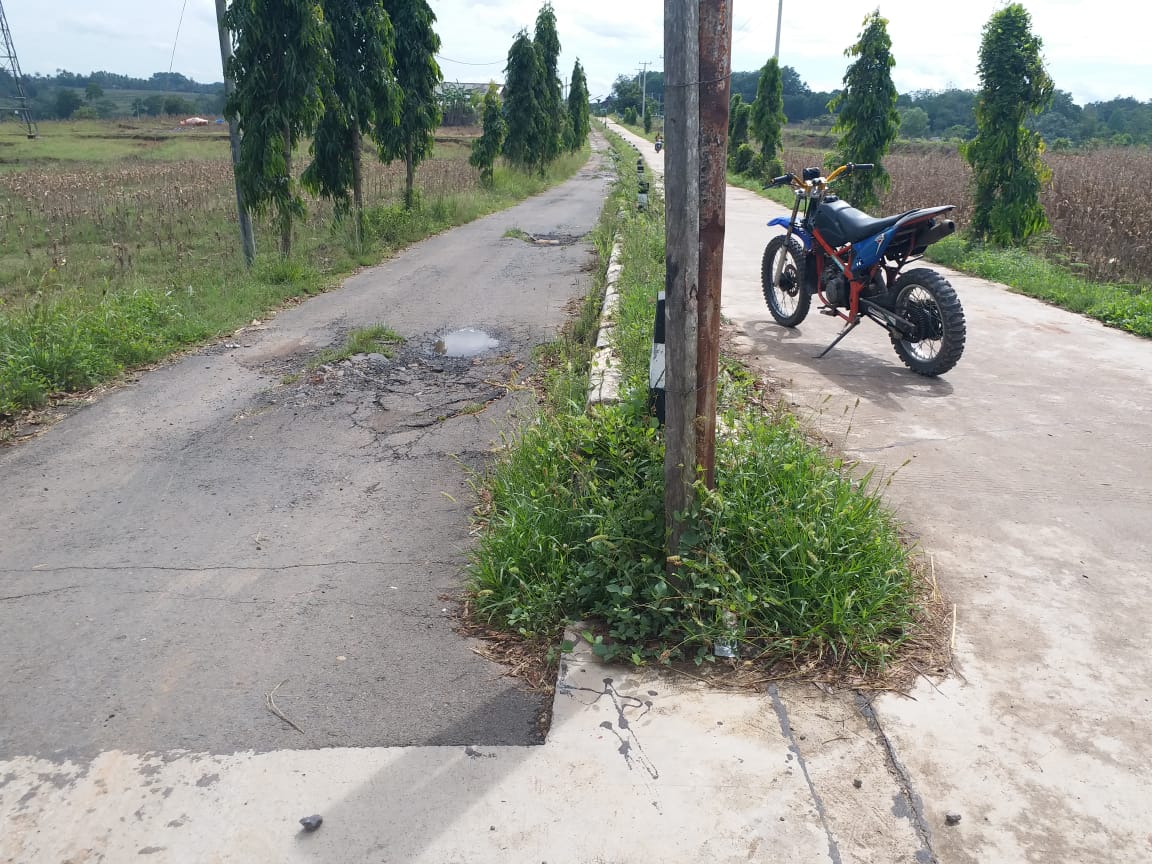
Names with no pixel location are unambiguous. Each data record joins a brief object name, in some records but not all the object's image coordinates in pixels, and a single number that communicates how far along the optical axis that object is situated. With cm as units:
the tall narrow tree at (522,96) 2656
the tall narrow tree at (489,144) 2309
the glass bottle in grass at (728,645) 298
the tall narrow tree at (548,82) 2822
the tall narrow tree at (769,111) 2875
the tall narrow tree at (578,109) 4453
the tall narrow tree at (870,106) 1623
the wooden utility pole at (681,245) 277
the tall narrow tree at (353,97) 1250
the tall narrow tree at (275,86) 994
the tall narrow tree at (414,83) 1534
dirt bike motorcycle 582
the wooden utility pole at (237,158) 1003
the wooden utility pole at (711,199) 284
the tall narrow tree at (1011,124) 1176
